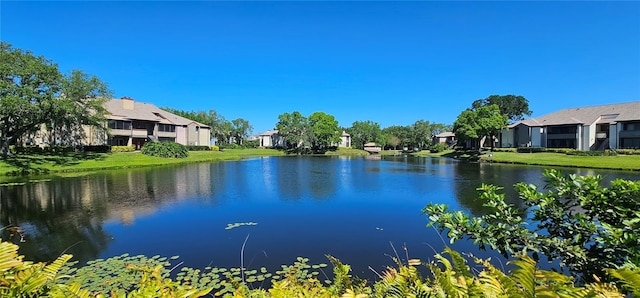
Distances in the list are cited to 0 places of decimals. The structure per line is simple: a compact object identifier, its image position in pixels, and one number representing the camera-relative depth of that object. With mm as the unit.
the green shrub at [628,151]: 40434
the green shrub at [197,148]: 59816
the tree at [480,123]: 54844
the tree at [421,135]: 95000
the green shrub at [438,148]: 75212
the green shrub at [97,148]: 43894
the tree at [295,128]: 79438
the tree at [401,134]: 97438
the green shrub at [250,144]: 89369
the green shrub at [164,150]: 44469
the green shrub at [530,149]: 51162
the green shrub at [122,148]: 46381
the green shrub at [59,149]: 38478
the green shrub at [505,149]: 55350
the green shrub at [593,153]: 41500
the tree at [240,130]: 96688
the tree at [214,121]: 85312
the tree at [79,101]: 30438
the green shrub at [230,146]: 80031
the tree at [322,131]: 79312
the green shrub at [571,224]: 3479
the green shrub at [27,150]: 36469
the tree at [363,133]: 100812
